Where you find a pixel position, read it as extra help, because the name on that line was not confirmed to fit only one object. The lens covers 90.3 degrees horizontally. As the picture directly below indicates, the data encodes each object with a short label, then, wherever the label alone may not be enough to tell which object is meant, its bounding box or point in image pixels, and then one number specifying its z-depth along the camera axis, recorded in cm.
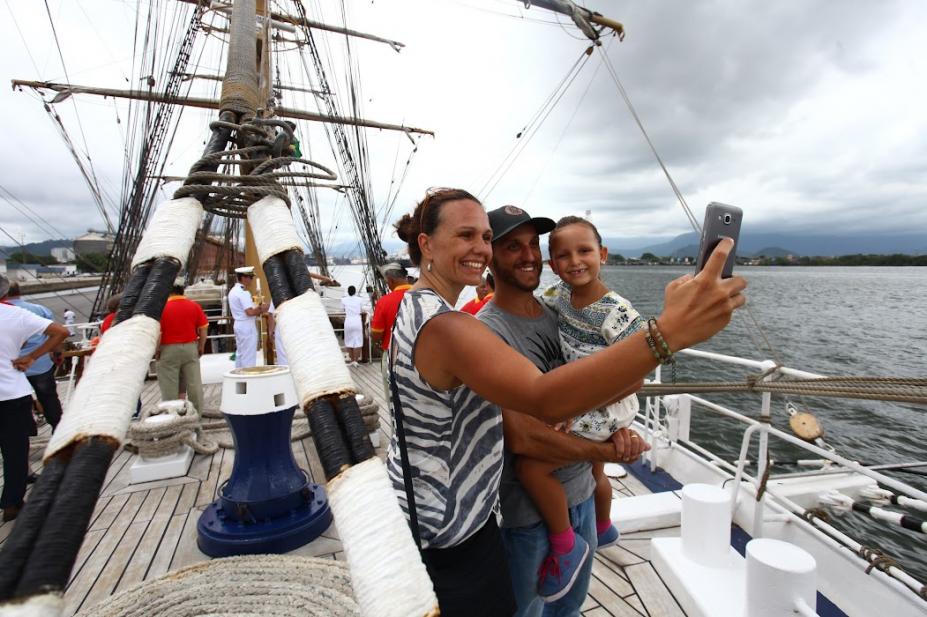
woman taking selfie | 90
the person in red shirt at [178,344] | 493
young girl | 143
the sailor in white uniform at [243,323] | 646
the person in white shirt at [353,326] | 880
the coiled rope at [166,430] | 400
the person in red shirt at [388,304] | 435
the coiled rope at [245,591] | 228
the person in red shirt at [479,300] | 418
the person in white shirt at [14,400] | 332
